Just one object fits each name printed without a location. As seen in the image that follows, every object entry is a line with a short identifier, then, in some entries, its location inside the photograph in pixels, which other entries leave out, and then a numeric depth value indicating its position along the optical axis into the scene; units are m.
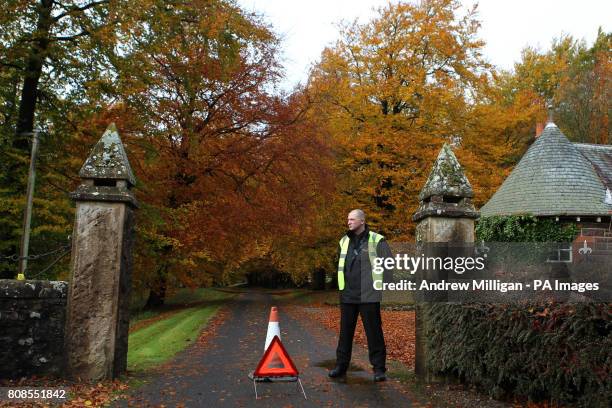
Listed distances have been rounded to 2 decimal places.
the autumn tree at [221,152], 15.47
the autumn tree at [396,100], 20.95
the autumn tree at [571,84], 28.94
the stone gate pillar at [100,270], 6.30
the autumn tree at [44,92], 10.82
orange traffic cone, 6.56
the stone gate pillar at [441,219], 6.57
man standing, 6.30
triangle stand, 5.94
